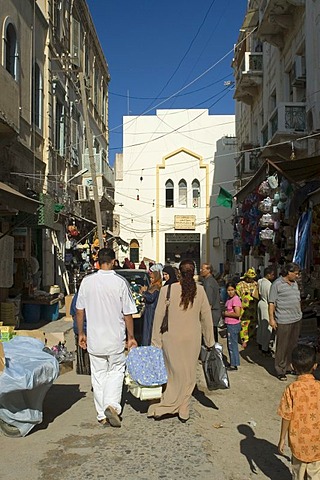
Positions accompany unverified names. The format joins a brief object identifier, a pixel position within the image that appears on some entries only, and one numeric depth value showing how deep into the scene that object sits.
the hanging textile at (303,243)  8.79
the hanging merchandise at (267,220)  10.50
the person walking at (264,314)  9.70
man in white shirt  5.44
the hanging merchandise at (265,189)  10.38
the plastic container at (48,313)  14.59
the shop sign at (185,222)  37.06
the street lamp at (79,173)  20.47
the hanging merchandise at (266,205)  10.38
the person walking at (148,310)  7.84
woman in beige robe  5.54
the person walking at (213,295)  8.96
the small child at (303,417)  3.36
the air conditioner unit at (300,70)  14.93
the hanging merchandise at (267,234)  10.60
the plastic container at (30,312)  13.98
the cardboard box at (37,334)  7.36
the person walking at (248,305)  10.73
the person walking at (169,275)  7.93
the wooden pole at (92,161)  17.75
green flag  20.58
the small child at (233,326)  8.60
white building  37.28
